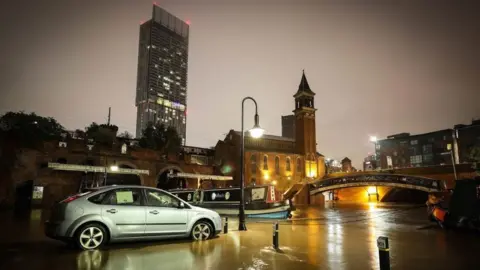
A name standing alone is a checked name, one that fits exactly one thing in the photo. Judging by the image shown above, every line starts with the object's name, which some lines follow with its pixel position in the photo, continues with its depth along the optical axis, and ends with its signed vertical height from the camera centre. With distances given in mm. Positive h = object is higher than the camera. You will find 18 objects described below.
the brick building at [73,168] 32594 +1923
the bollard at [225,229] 12281 -1765
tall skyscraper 160125 +60901
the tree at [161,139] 63719 +9436
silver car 8352 -945
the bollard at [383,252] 4875 -1094
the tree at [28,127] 34125 +9569
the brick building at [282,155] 59562 +5949
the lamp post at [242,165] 13555 +853
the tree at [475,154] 48109 +5093
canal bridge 38747 +248
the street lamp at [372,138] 45912 +6777
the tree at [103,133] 51647 +8902
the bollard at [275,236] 9411 -1581
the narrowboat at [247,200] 21906 -1231
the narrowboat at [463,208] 13766 -1147
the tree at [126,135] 74594 +12187
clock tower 66875 +12113
